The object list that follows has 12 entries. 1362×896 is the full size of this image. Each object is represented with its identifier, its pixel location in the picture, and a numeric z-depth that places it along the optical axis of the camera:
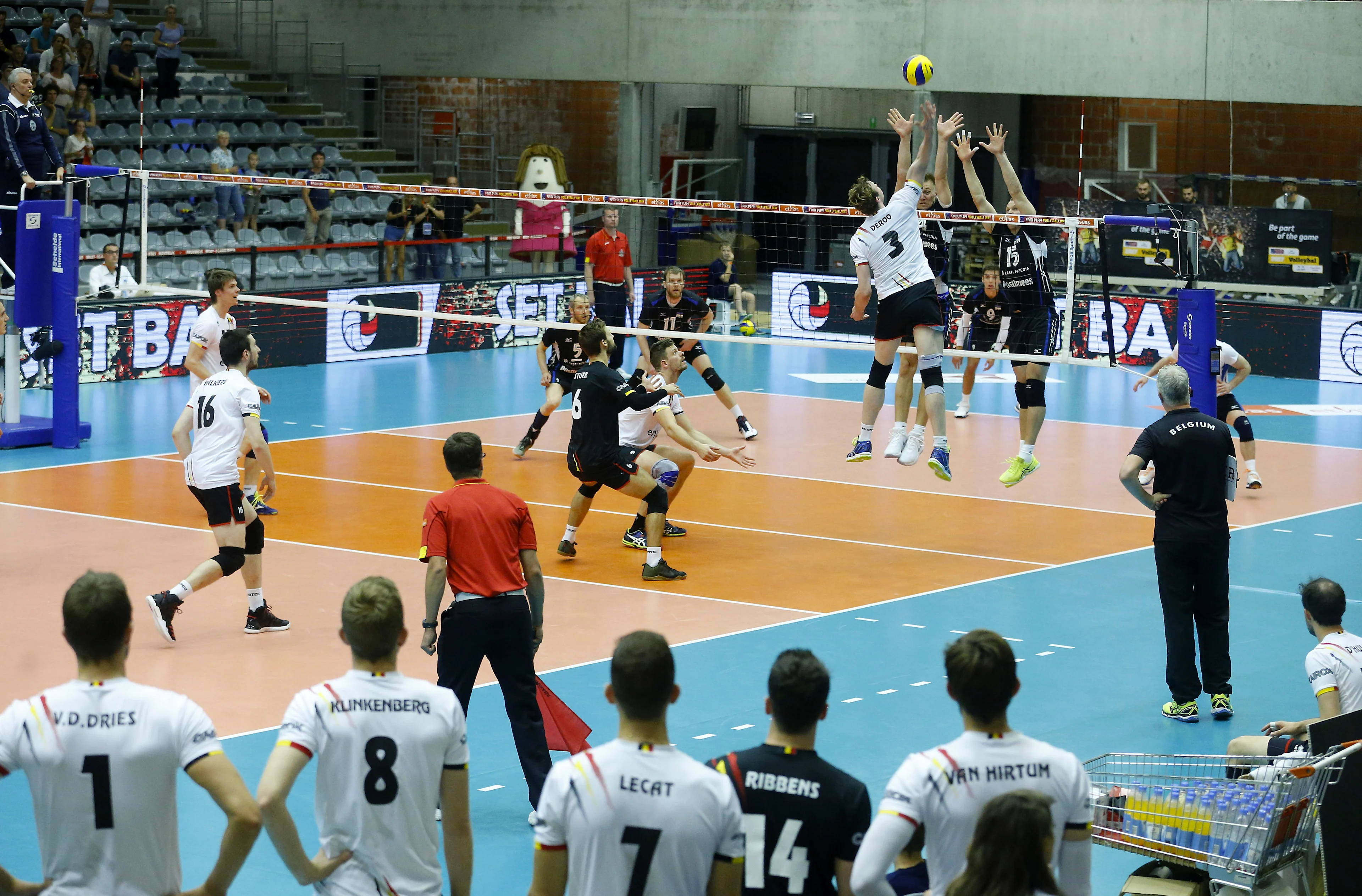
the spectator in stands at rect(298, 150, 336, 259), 27.53
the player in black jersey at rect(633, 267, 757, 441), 18.48
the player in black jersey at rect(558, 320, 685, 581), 11.92
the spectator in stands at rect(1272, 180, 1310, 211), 27.25
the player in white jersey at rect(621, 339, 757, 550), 13.09
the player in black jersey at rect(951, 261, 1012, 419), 19.73
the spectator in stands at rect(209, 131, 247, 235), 26.56
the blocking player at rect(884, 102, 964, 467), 12.79
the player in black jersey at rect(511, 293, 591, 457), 16.94
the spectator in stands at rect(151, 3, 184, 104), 28.31
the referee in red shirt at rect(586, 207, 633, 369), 20.86
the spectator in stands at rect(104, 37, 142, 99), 27.56
